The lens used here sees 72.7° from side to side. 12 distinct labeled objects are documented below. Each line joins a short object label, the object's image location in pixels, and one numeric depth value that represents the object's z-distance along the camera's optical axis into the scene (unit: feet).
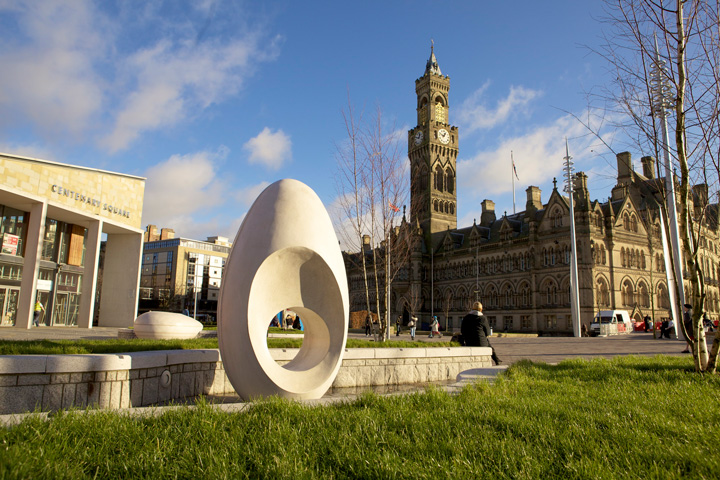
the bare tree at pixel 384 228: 60.34
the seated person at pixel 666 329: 108.42
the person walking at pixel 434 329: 146.82
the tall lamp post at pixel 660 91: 32.37
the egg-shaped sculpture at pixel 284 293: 23.53
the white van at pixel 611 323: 139.95
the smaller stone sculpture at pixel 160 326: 49.65
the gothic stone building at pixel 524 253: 174.60
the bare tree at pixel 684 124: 30.32
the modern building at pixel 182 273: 290.40
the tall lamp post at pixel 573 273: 134.00
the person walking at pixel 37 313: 98.83
